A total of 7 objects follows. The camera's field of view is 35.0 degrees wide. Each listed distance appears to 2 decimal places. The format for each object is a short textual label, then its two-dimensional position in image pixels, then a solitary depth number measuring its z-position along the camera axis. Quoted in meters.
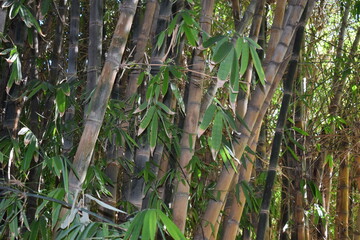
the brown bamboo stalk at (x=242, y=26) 2.05
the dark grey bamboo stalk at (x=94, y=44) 2.20
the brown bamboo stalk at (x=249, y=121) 2.35
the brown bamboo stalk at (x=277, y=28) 2.57
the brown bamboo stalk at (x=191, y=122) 2.15
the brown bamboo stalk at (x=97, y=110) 1.67
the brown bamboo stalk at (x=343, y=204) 3.52
